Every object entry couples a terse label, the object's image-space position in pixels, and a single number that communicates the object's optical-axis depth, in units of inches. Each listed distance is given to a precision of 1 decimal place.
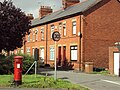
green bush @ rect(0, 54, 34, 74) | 593.1
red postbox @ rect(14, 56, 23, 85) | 421.9
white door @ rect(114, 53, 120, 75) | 685.4
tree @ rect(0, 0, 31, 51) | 729.7
